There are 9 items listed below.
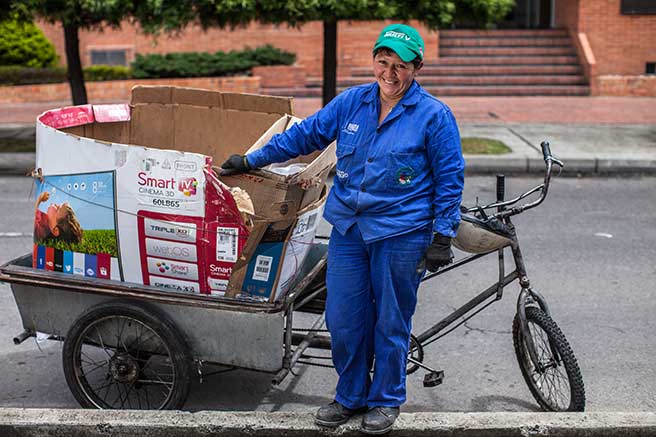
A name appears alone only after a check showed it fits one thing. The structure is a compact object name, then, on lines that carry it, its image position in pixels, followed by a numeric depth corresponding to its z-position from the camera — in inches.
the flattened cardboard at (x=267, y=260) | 168.1
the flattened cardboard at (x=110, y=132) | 197.2
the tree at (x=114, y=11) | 452.4
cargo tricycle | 167.5
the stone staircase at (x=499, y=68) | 754.2
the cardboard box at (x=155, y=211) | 166.1
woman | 151.3
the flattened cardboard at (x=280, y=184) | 168.1
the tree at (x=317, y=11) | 454.3
